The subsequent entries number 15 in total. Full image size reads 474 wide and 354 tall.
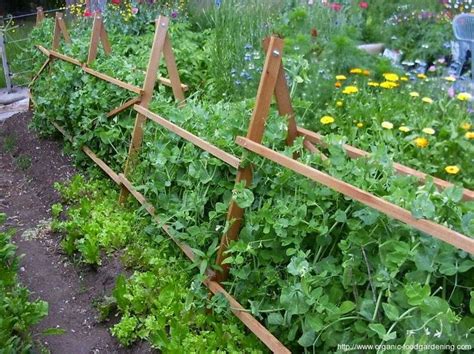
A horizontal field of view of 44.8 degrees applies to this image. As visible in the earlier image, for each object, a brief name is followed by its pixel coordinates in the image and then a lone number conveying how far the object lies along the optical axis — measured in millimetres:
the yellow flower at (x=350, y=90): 3806
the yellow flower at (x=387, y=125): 3149
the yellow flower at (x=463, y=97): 3570
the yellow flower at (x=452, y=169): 2840
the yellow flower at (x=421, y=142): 3098
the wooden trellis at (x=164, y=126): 2918
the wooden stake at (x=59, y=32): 6711
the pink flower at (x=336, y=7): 6445
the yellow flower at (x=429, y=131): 3144
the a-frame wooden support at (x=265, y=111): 2678
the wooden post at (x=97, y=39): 5496
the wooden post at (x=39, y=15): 8332
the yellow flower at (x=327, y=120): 3456
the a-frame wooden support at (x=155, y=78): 4309
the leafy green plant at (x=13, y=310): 2516
